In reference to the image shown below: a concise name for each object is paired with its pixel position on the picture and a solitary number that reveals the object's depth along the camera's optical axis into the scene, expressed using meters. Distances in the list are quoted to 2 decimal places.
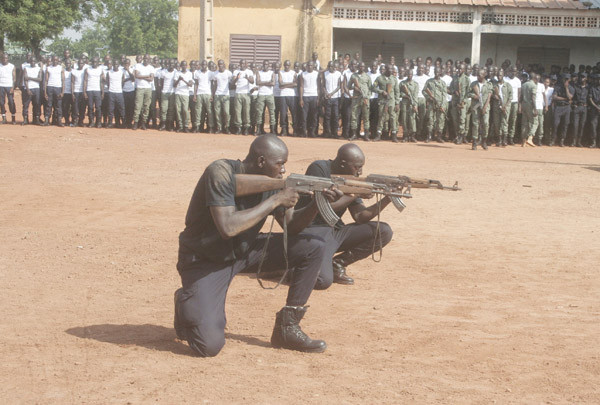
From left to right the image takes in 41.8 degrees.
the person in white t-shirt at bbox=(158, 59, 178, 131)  20.25
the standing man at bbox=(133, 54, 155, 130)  20.11
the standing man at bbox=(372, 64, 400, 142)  19.39
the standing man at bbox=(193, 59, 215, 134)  20.05
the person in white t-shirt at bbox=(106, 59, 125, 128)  20.23
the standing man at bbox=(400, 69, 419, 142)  19.50
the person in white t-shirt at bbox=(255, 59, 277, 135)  19.89
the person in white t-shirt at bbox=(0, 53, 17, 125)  20.08
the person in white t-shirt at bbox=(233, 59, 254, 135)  19.94
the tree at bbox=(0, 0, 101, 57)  30.50
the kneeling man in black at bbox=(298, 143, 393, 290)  6.51
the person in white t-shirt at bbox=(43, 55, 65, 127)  20.19
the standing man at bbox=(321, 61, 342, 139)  19.94
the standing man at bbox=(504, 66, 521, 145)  19.75
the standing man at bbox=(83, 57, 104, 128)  20.11
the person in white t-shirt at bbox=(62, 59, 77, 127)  20.33
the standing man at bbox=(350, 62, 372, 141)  19.48
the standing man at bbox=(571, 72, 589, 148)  19.91
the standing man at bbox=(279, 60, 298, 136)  20.22
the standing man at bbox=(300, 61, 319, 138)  20.11
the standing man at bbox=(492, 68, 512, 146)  19.09
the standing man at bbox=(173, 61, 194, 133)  20.00
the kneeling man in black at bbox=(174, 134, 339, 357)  4.88
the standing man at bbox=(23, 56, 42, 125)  20.23
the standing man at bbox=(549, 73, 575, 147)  19.84
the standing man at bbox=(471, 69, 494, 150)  18.83
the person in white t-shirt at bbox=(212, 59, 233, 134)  20.06
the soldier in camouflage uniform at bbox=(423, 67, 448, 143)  19.45
